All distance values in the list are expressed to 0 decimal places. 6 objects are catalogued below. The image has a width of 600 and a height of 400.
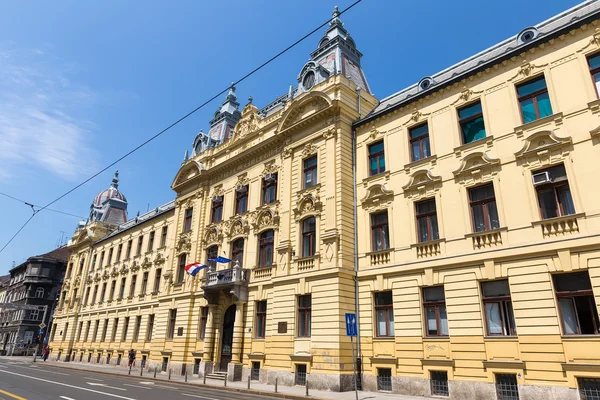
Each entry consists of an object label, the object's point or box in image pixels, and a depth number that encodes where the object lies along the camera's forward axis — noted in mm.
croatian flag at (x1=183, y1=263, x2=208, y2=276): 28172
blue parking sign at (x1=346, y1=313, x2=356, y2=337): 15530
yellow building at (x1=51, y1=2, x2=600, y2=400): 14984
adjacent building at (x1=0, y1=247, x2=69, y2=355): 66125
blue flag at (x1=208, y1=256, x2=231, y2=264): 26453
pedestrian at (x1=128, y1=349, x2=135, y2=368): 33025
